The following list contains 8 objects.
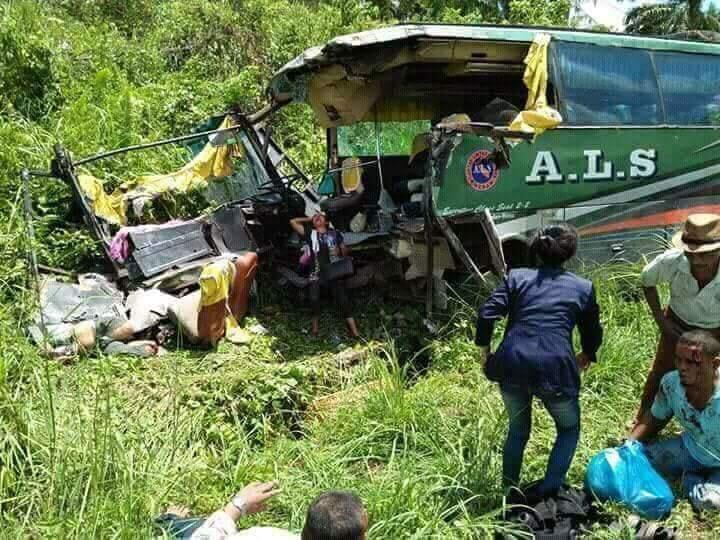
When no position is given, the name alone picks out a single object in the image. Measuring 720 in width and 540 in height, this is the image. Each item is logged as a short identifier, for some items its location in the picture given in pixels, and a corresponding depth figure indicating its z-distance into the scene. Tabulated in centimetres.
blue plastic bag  346
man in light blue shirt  351
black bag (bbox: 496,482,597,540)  321
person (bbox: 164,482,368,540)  202
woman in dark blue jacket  323
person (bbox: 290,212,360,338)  615
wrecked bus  550
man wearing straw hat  368
